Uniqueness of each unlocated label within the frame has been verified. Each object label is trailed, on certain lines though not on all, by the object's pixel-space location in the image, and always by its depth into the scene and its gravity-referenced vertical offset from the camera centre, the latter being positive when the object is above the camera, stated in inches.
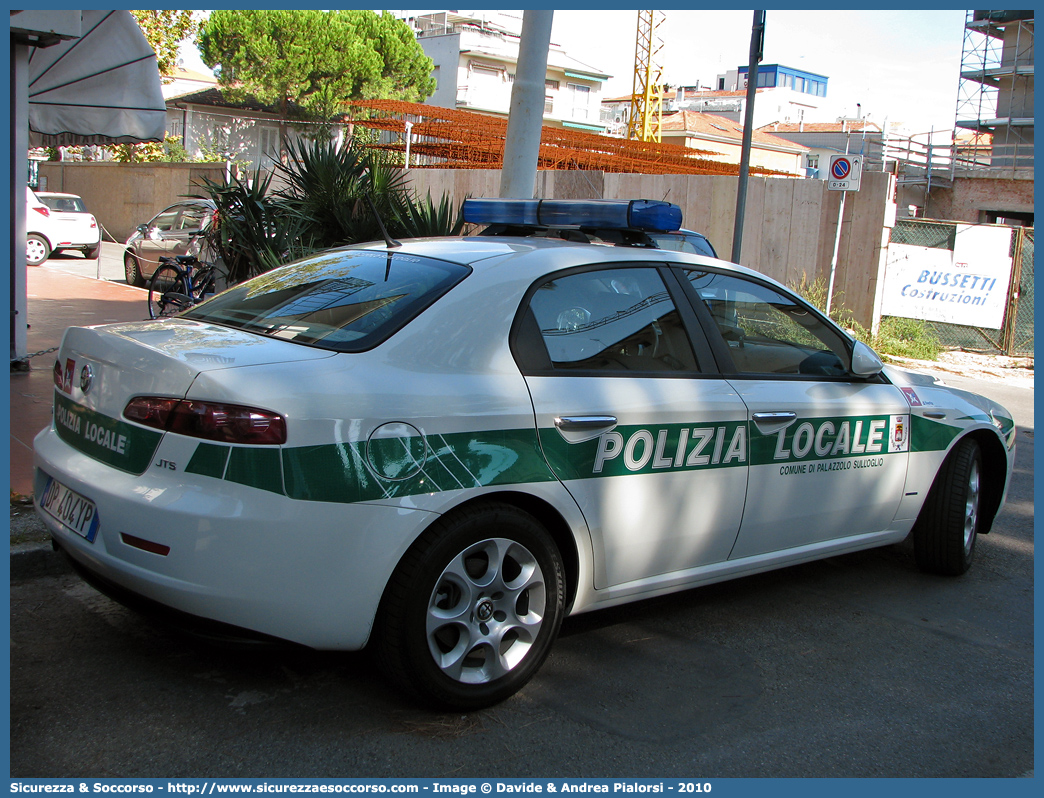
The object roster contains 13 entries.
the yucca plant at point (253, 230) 314.3 -4.3
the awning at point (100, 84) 360.5 +45.3
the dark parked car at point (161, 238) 676.1 -18.8
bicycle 437.1 -34.3
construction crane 2524.6 +409.1
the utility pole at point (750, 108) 467.5 +68.6
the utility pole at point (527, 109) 286.5 +37.7
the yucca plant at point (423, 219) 319.3 +2.7
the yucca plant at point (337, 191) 325.4 +10.7
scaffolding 2065.7 +399.4
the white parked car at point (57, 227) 811.4 -19.4
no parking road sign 553.9 +46.8
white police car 113.9 -28.3
